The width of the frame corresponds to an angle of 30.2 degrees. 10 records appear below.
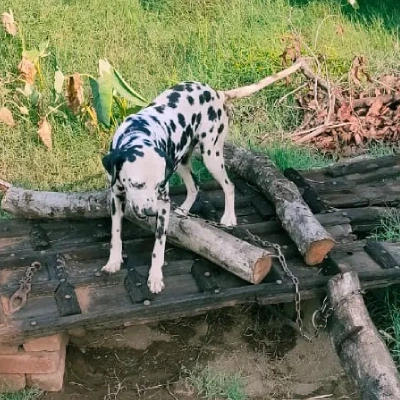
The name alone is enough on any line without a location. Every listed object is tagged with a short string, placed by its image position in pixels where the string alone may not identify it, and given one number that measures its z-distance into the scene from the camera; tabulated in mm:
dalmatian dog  4383
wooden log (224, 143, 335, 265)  4973
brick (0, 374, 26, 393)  4555
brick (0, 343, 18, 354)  4500
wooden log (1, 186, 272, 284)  4742
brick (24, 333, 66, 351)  4516
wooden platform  4504
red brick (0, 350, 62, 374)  4523
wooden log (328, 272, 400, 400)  4004
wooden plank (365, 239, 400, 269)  5008
